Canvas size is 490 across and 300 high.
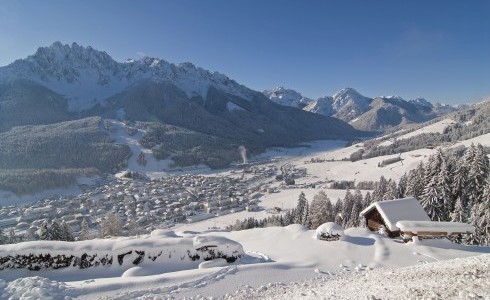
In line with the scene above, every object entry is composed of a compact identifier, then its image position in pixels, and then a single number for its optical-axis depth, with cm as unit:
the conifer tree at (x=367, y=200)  6762
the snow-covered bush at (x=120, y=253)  1820
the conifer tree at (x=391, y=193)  5519
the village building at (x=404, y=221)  2541
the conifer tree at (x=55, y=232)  3991
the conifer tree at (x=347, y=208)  6424
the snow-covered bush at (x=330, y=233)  2536
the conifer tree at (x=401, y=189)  6319
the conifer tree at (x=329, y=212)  5834
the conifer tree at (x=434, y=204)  4056
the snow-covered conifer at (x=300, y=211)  7162
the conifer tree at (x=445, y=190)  4069
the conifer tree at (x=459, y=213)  3706
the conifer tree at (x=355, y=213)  5869
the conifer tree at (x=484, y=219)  3381
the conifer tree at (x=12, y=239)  5300
